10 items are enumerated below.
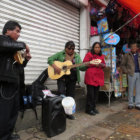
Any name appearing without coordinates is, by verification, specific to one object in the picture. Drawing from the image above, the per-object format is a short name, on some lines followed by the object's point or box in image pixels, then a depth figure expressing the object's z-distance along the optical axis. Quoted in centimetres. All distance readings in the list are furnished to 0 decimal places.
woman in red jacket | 384
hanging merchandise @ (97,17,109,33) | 494
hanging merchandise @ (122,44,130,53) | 572
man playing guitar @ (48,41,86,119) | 349
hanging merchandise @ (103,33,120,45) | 442
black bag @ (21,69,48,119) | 296
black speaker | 259
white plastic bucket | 266
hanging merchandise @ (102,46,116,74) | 467
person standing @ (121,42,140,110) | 453
